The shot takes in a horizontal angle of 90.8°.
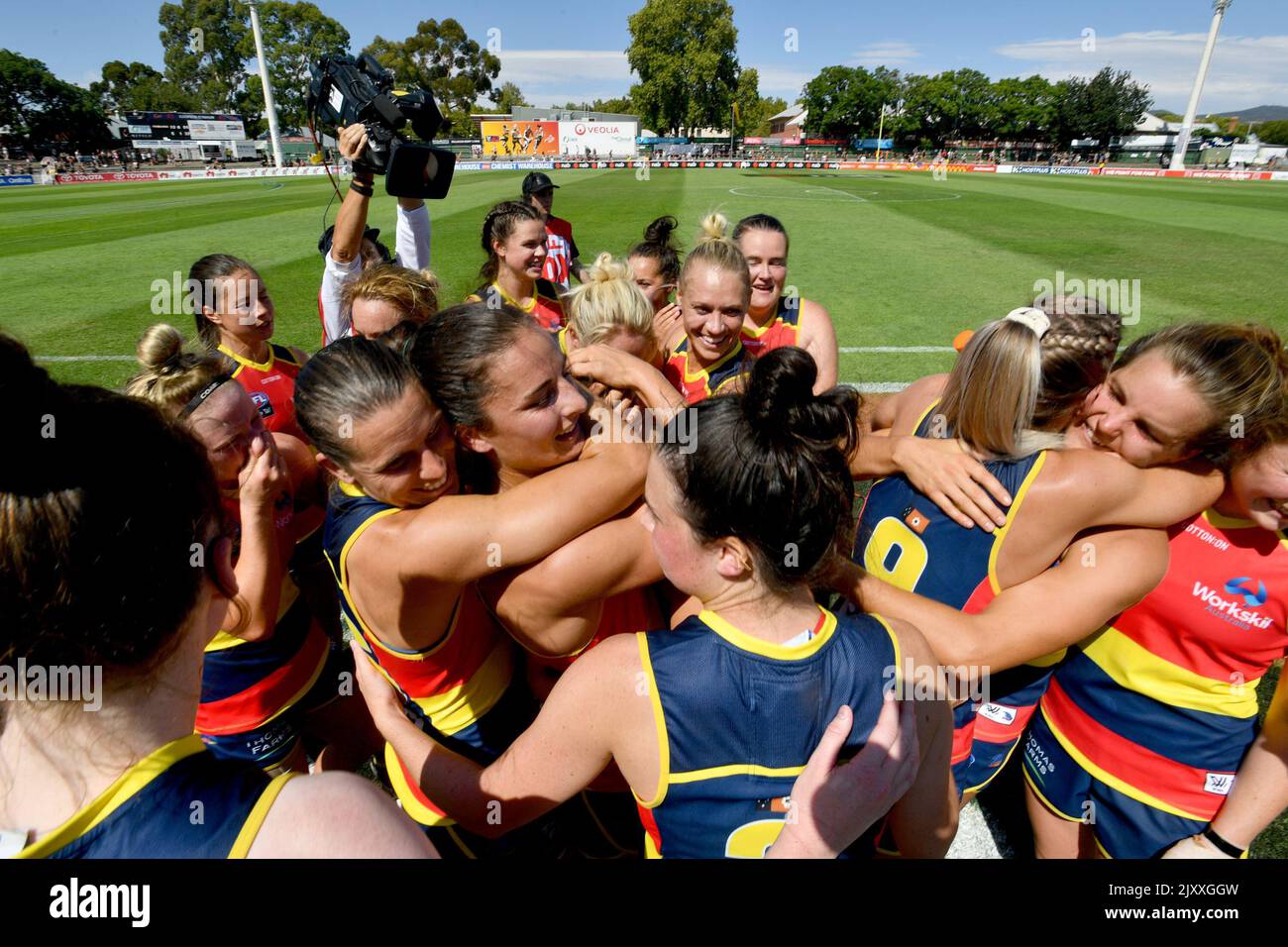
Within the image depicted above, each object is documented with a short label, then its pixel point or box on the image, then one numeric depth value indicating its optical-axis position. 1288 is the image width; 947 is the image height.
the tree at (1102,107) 57.72
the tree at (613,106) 103.62
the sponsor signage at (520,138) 50.59
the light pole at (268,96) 41.09
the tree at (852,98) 71.94
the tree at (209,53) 63.69
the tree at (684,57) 67.23
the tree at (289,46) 62.91
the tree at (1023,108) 65.00
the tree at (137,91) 68.94
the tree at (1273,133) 67.06
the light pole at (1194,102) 32.50
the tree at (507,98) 78.31
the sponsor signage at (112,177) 38.42
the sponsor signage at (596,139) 51.47
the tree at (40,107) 51.84
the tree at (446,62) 68.62
